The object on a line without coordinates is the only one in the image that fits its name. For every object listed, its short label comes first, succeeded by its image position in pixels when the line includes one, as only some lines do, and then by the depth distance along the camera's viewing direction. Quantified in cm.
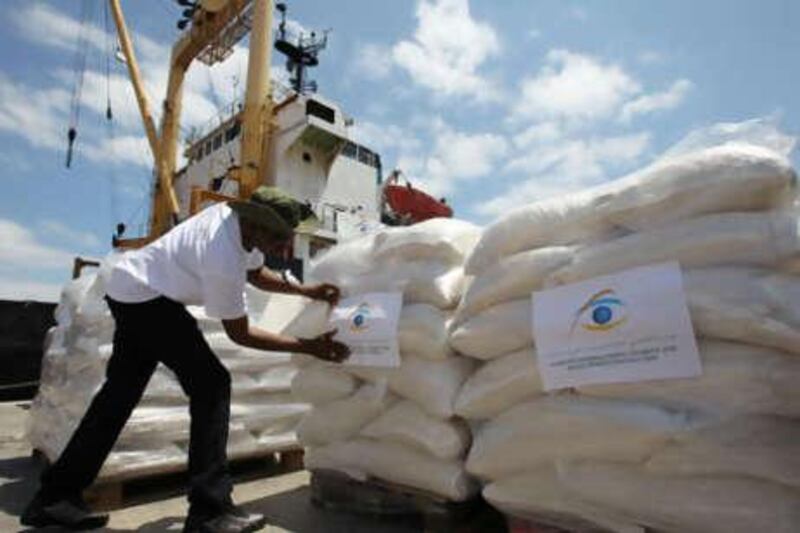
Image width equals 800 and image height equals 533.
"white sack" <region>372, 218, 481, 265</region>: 188
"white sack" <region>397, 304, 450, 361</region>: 175
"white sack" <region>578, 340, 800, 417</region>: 114
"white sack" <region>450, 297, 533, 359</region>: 154
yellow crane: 1144
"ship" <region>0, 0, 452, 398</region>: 1162
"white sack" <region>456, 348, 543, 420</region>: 151
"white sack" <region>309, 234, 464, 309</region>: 183
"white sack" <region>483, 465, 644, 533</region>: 135
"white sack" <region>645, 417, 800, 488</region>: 113
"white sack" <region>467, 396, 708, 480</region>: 124
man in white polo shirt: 171
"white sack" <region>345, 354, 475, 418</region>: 169
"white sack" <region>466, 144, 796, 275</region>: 123
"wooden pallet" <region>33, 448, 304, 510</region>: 200
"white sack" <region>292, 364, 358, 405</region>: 201
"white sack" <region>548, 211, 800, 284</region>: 119
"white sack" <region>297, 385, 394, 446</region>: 192
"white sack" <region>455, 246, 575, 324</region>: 152
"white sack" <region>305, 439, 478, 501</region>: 165
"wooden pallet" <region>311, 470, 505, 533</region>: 169
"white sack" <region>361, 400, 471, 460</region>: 167
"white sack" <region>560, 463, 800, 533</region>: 114
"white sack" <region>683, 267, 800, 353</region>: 112
